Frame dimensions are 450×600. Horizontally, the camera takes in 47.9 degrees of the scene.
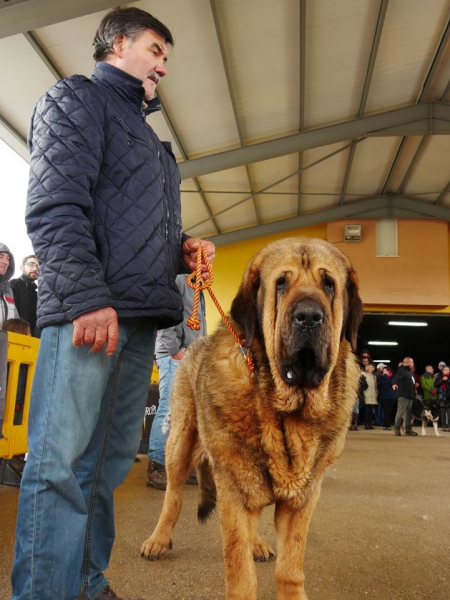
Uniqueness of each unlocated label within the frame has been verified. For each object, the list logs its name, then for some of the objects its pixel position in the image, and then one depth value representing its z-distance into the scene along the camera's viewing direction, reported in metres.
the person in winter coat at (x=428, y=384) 17.83
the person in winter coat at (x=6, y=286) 5.14
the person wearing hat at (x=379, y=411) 17.80
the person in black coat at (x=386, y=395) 17.16
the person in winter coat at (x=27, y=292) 6.10
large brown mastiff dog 1.91
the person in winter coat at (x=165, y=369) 4.54
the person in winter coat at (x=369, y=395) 16.53
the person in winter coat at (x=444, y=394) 16.16
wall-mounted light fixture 19.39
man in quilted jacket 1.61
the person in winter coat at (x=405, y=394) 12.95
